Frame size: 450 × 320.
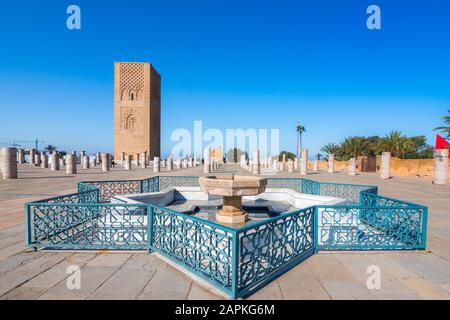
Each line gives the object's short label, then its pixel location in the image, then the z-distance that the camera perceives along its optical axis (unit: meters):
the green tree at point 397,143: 31.02
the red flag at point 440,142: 16.86
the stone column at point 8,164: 14.36
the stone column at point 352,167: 22.06
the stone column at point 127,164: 25.11
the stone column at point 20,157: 32.06
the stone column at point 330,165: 25.42
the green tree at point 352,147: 35.88
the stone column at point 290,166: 26.47
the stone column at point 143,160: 29.37
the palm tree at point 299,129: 45.40
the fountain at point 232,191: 5.21
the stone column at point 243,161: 34.67
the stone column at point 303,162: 21.86
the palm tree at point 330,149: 39.53
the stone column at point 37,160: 27.62
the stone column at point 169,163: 25.78
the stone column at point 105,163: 21.99
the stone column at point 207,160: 21.55
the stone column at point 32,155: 28.80
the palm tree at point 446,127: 22.09
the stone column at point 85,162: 25.52
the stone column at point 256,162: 20.34
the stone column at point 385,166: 18.64
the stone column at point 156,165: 21.18
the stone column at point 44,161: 25.16
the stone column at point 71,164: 17.53
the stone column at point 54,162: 21.80
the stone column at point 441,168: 14.94
